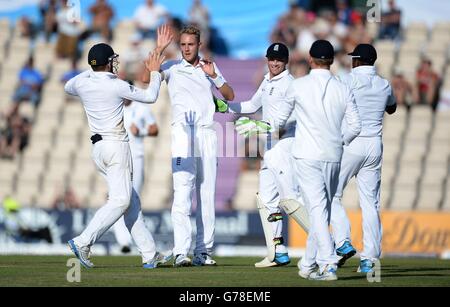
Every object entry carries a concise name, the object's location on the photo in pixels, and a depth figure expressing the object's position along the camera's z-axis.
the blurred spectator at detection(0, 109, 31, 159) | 26.84
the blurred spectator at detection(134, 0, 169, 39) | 27.31
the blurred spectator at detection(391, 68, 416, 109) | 25.83
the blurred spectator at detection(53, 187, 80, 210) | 24.81
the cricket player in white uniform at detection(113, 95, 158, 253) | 17.86
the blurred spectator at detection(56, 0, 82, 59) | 28.16
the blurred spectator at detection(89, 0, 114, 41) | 28.14
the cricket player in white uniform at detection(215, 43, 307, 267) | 14.41
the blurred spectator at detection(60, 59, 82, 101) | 27.62
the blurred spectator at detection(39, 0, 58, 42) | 28.16
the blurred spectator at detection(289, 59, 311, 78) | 25.55
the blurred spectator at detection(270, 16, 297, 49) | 27.02
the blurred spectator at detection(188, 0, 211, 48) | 26.88
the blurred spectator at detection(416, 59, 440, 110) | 25.84
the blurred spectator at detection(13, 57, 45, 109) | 27.72
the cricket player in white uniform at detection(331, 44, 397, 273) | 13.55
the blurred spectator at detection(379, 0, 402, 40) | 26.72
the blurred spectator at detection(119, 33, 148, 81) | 26.69
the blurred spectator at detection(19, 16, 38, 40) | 28.91
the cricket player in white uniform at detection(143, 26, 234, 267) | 14.26
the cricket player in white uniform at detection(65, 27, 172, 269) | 13.56
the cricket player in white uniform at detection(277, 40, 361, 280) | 12.01
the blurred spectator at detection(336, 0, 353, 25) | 27.16
